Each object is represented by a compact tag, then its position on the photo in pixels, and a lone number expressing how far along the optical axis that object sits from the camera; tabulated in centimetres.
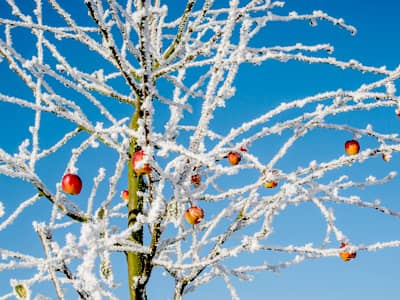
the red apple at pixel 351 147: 326
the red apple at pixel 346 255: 264
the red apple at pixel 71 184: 281
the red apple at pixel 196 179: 303
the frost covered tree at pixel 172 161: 208
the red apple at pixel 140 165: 217
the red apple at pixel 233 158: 299
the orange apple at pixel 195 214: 268
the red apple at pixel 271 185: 335
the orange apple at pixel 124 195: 396
